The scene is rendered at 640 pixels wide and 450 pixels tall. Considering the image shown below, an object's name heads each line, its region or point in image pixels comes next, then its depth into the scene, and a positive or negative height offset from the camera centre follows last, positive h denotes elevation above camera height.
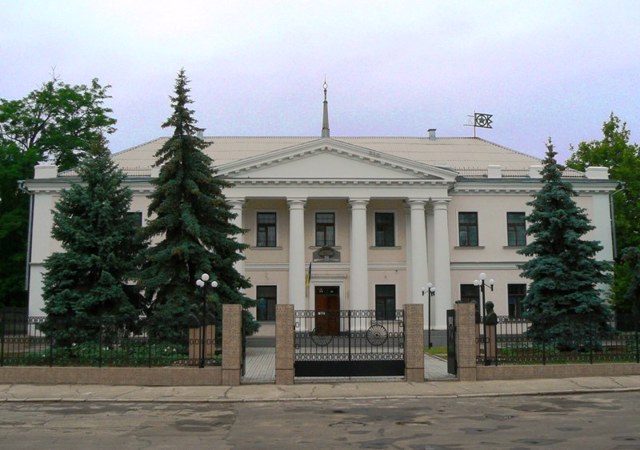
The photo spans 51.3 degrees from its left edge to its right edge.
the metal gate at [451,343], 17.66 -1.18
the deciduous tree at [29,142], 37.12 +9.29
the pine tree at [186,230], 21.88 +2.37
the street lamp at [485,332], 16.79 -0.83
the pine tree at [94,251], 22.55 +1.72
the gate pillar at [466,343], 17.14 -1.13
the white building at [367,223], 34.09 +4.07
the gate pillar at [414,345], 17.09 -1.18
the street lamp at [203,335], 17.06 -0.89
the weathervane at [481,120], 45.78 +12.25
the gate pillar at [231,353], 16.89 -1.35
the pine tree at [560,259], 22.61 +1.35
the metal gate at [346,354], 17.34 -1.41
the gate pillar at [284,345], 16.94 -1.15
